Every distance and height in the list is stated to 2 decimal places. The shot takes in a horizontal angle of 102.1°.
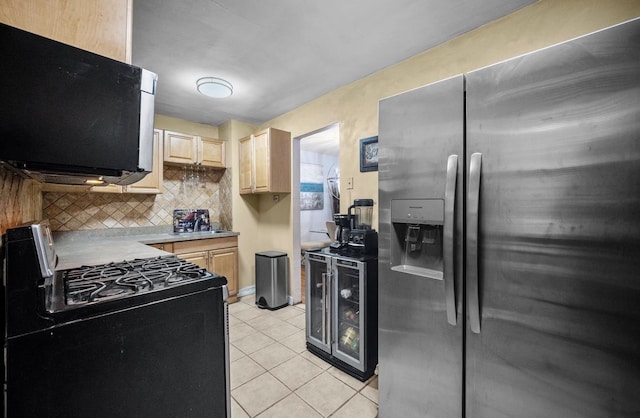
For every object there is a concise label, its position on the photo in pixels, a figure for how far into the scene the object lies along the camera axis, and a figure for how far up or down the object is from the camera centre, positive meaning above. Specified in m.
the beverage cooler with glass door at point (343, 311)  1.96 -0.88
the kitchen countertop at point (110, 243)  1.80 -0.37
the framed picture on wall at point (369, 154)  2.50 +0.53
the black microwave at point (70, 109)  0.76 +0.32
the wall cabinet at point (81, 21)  0.90 +0.70
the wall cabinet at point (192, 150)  3.39 +0.79
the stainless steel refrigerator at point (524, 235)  0.87 -0.11
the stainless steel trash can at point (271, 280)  3.37 -0.97
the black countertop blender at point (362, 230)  2.21 -0.21
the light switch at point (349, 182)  2.73 +0.26
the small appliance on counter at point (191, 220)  3.61 -0.20
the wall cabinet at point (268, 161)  3.36 +0.61
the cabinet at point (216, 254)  3.16 -0.62
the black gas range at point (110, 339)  0.78 -0.48
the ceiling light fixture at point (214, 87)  2.61 +1.24
